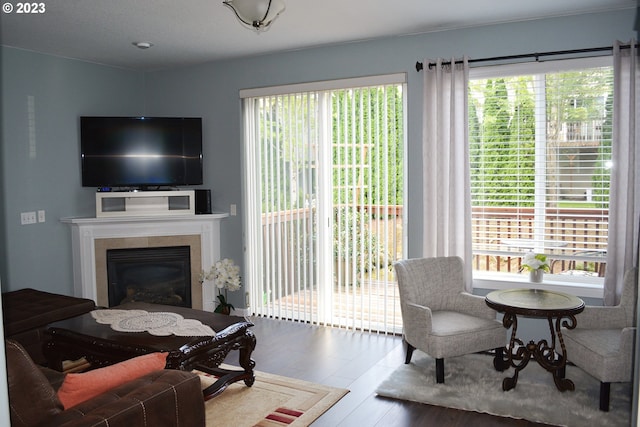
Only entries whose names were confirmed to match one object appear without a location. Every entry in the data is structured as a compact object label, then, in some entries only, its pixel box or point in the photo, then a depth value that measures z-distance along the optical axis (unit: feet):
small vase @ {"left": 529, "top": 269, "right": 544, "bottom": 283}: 13.84
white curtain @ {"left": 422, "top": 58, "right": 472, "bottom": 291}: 14.98
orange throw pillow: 7.27
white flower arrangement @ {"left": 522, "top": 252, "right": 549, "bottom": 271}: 13.51
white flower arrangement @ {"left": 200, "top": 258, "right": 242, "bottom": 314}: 17.66
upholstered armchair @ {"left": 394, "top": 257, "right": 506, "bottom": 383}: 12.67
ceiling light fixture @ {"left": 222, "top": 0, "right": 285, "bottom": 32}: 9.00
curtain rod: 13.46
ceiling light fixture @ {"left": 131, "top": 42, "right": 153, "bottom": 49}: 16.45
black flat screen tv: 18.56
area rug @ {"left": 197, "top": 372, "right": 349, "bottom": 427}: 11.11
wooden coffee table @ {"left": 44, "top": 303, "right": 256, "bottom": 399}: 10.74
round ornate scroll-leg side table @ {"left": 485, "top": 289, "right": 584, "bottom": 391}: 11.84
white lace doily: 11.55
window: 14.15
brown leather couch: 6.72
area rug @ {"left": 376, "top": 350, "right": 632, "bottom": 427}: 10.97
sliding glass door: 16.65
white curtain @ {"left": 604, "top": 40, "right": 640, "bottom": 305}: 13.01
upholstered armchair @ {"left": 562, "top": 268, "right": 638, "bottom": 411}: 10.96
